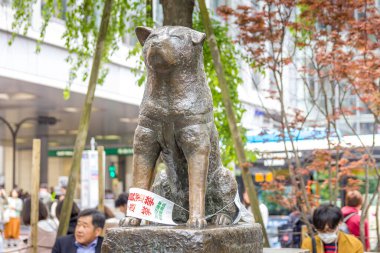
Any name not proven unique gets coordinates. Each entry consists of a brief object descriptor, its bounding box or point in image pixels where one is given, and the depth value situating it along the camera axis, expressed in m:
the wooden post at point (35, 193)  7.14
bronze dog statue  3.35
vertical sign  16.72
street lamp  19.92
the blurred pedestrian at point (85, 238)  5.43
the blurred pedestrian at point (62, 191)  11.38
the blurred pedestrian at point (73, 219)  7.38
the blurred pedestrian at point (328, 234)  5.14
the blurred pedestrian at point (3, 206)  16.41
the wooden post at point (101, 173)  9.00
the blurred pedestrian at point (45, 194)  15.81
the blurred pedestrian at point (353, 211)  8.12
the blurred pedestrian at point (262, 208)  9.81
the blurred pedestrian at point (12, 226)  16.41
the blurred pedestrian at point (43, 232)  8.34
